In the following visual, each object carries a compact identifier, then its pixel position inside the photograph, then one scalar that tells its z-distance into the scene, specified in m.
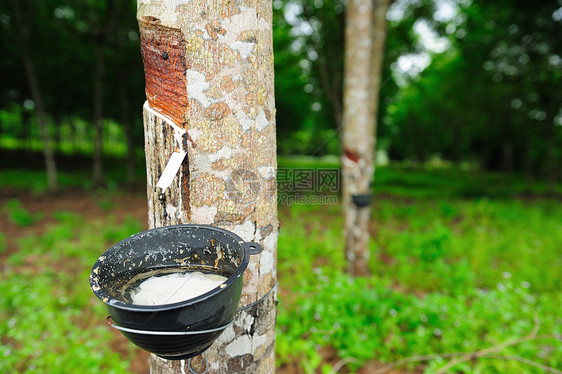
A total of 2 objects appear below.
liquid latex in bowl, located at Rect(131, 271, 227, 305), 0.89
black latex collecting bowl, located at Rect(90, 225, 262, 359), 0.74
